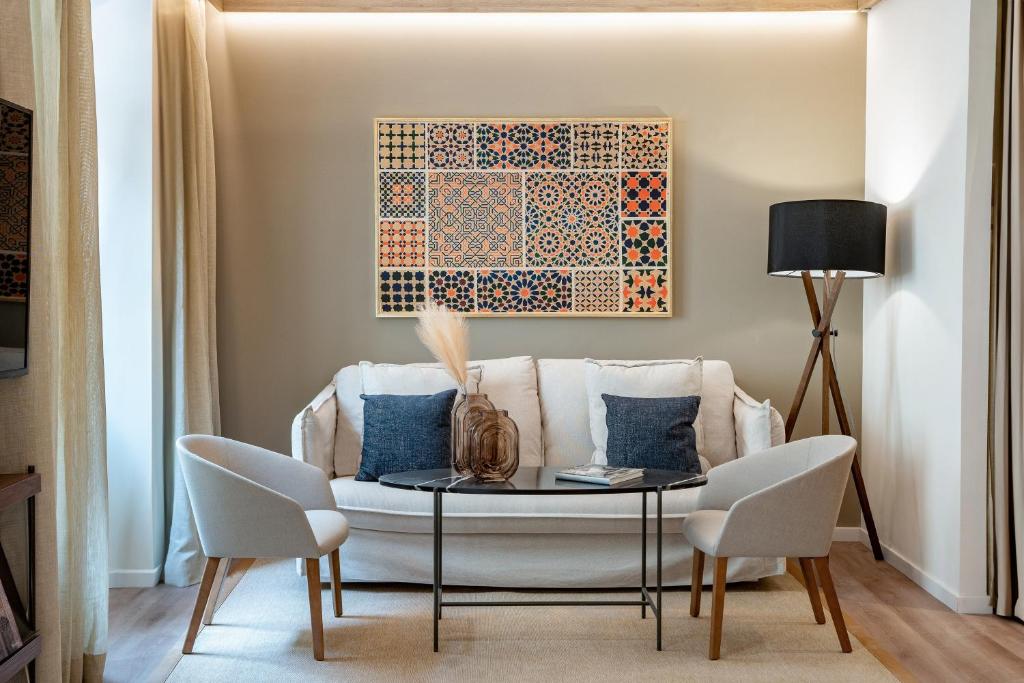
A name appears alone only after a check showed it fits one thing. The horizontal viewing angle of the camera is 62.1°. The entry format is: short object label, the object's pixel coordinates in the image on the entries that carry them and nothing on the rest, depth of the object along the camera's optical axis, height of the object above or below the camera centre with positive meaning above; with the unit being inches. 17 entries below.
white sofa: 135.7 -37.0
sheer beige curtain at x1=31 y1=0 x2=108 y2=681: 100.0 -1.9
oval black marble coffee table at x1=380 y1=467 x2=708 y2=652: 109.4 -23.4
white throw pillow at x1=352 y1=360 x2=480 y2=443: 154.3 -13.1
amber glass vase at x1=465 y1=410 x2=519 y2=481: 117.6 -18.9
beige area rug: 108.3 -46.3
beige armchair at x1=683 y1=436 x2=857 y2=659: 110.1 -28.5
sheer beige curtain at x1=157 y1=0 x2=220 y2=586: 145.3 +10.4
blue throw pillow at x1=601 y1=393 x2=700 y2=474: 141.5 -21.2
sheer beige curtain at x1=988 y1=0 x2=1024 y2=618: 124.7 -5.4
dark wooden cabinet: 78.6 -27.0
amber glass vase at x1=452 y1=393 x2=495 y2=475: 118.6 -16.0
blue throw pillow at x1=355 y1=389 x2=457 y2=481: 142.9 -21.7
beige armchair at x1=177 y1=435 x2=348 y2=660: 109.7 -28.2
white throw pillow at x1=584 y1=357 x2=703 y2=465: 152.6 -13.6
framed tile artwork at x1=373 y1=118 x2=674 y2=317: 170.7 +20.0
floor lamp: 146.9 +10.7
